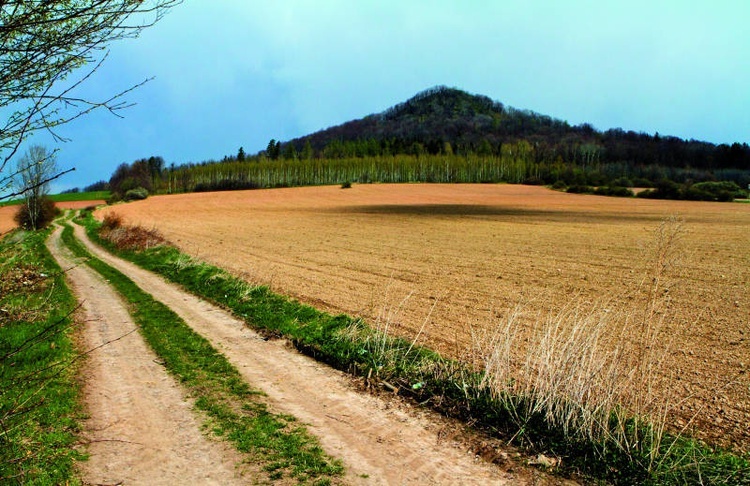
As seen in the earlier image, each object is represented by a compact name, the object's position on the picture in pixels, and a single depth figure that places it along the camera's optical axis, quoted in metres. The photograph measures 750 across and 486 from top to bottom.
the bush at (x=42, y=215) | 50.25
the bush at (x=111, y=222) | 40.01
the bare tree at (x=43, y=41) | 3.66
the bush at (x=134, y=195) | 102.56
